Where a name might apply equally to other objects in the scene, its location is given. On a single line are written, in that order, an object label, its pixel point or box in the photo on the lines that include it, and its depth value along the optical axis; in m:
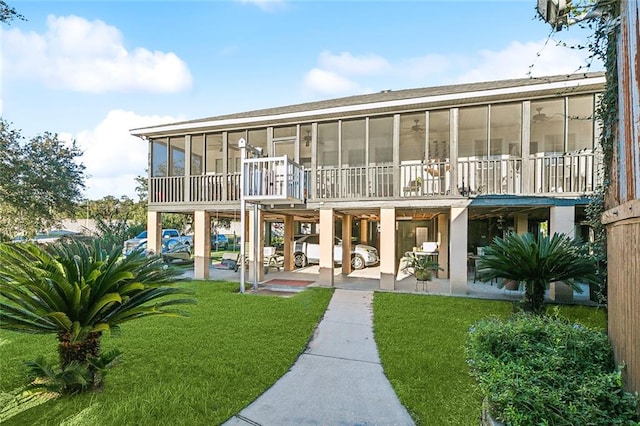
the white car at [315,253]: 14.67
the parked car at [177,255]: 15.68
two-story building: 8.76
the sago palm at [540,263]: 6.36
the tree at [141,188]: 32.39
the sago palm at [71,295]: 3.02
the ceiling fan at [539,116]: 9.35
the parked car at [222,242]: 29.38
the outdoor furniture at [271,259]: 14.73
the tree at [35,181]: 15.59
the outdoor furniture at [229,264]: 14.18
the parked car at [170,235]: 19.85
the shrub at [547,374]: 2.17
